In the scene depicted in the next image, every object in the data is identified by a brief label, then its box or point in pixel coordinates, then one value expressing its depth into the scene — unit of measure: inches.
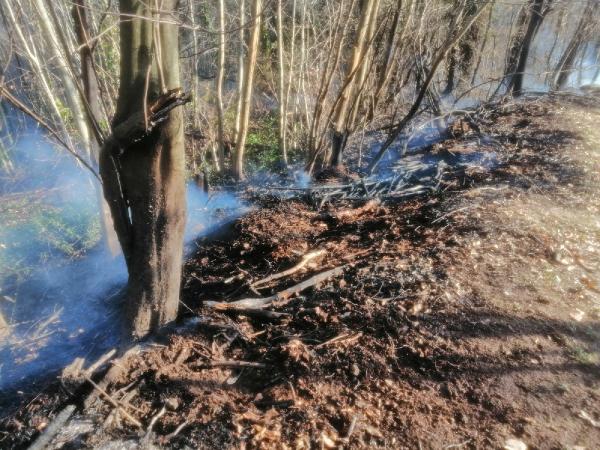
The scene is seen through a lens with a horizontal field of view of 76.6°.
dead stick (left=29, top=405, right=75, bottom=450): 86.2
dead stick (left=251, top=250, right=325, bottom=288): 128.6
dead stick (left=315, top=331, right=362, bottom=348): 98.8
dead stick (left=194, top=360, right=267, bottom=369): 98.6
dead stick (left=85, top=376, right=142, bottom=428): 86.9
